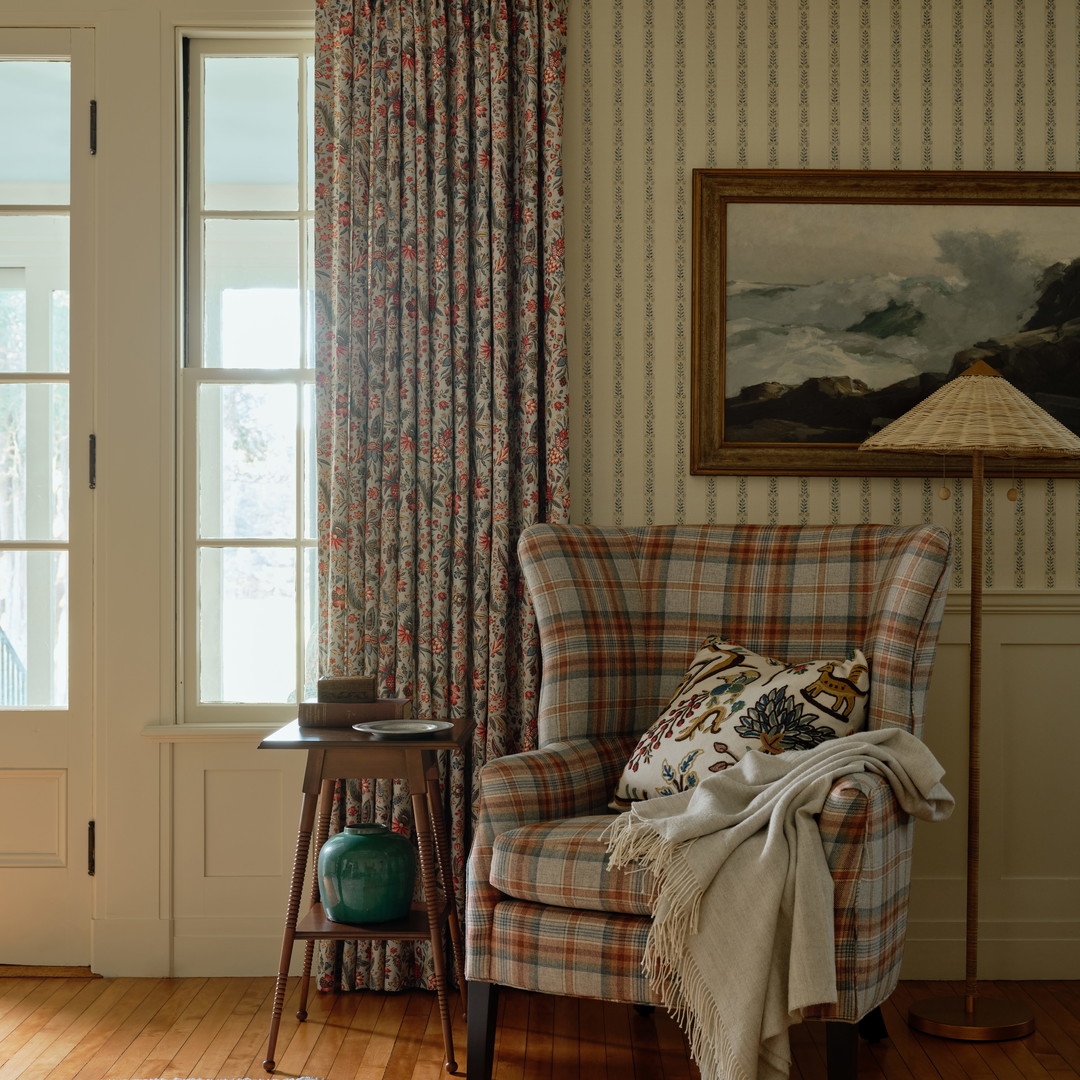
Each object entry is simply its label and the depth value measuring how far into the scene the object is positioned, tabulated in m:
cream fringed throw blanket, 1.81
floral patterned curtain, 2.71
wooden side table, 2.25
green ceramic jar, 2.32
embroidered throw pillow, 2.19
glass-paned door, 2.83
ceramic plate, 2.29
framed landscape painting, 2.85
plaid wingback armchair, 1.90
